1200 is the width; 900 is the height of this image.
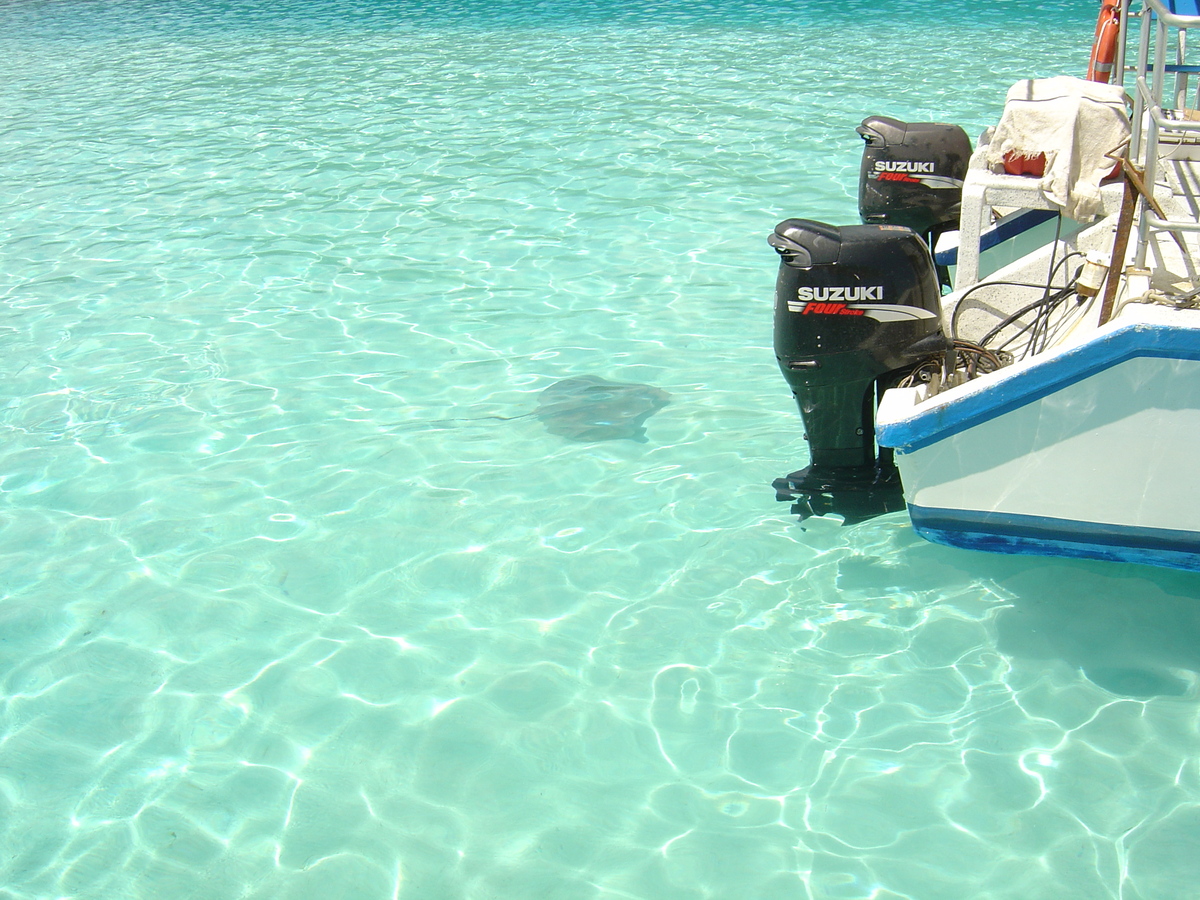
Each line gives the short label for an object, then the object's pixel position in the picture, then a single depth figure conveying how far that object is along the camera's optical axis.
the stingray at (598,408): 4.70
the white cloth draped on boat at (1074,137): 3.76
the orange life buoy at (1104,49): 5.82
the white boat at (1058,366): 2.88
